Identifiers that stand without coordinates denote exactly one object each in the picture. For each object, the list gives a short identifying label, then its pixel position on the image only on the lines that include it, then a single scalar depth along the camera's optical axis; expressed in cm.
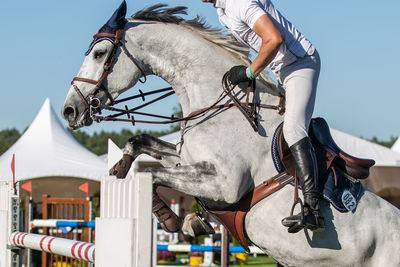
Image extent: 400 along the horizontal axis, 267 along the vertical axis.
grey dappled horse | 797
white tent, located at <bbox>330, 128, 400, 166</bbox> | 3351
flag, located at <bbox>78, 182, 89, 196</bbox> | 2170
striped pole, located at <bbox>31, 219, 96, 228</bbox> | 1758
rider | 771
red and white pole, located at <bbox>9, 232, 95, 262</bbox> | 857
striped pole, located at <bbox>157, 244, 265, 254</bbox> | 1384
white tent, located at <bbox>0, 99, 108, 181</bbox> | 3549
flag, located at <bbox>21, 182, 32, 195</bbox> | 2018
